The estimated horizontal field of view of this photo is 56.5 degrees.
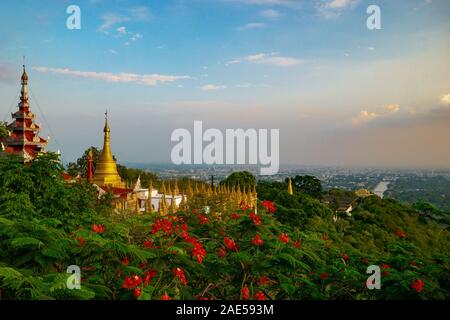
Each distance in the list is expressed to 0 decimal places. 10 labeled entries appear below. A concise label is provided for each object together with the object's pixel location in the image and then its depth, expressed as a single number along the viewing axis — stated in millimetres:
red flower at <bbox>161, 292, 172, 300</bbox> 4664
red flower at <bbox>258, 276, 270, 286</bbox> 5930
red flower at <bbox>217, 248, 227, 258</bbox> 6342
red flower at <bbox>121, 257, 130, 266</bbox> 5399
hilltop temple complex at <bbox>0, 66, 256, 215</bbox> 25228
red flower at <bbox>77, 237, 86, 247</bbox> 5468
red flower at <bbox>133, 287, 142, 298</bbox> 4641
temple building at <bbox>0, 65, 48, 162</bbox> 27203
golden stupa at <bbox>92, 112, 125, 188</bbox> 31281
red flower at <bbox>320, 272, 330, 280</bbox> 6418
